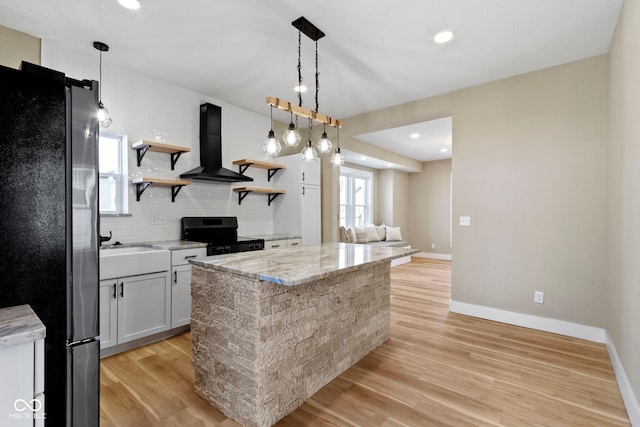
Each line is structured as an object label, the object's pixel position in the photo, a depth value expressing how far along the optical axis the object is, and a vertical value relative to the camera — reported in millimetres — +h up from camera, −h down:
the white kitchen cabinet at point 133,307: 2582 -819
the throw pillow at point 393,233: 7829 -470
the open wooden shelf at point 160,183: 3178 +328
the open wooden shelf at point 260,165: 4226 +696
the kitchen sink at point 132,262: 2566 -418
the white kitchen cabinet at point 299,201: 4602 +192
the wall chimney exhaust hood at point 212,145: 3797 +858
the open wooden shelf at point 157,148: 3172 +702
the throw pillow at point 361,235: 7195 -480
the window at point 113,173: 3158 +415
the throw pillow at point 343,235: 6781 -451
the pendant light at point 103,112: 2638 +860
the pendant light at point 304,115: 2328 +784
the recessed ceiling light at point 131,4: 2207 +1497
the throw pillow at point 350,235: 6863 -462
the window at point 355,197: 7801 +435
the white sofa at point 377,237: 6885 -520
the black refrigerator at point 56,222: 1002 -30
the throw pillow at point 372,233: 7397 -459
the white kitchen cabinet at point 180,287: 3027 -716
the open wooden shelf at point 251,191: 4207 +325
